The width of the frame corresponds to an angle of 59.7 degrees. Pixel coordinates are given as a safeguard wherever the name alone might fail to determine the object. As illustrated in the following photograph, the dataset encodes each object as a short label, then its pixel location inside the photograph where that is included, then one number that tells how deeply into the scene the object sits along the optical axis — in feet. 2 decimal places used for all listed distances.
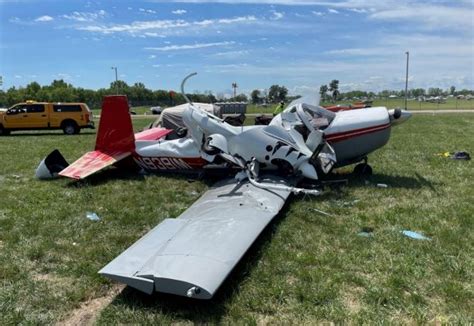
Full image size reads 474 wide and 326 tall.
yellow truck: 83.30
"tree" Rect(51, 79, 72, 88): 433.89
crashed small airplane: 12.48
